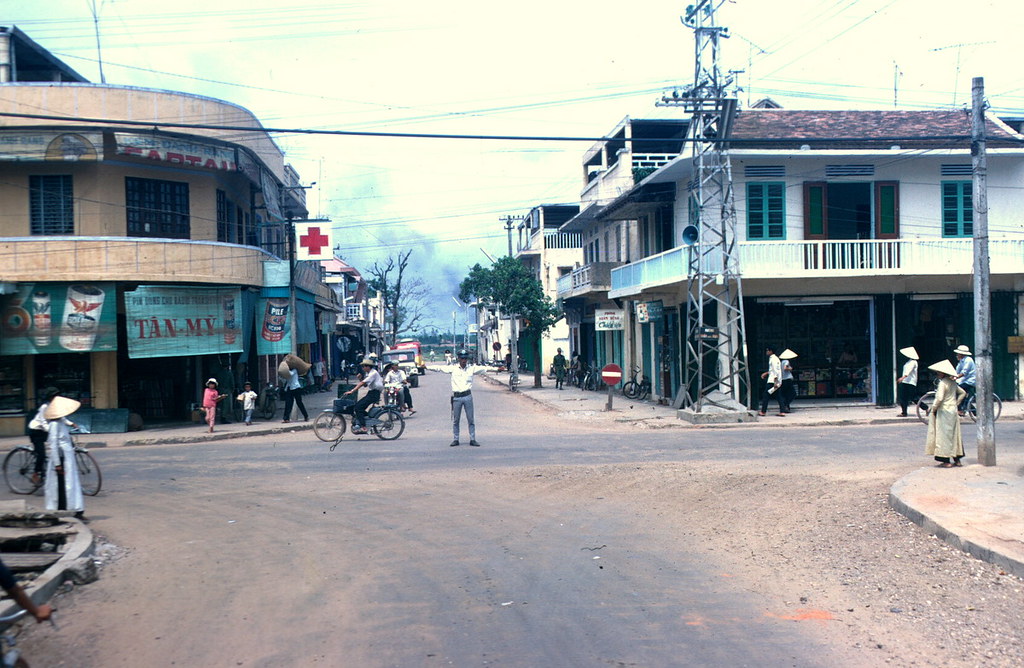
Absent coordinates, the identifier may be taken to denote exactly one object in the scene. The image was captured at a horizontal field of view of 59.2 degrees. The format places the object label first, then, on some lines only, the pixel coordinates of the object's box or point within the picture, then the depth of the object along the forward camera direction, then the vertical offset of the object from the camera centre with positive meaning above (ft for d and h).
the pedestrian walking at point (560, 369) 139.54 -6.10
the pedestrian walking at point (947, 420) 42.19 -4.66
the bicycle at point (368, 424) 62.54 -6.23
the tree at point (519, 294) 148.77 +6.10
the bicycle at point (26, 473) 42.32 -6.35
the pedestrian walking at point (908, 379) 71.00 -4.66
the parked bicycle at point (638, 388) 107.40 -7.27
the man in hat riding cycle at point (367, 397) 63.41 -4.47
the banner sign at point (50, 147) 73.20 +15.89
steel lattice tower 72.54 +6.67
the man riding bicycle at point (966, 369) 60.23 -3.27
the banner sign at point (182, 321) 77.15 +1.47
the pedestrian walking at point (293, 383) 82.89 -4.48
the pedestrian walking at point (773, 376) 77.30 -4.39
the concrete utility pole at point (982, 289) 43.06 +1.51
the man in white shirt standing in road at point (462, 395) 57.47 -4.08
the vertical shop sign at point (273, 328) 88.58 +0.80
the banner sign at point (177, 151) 75.20 +16.01
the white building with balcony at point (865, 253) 81.66 +6.34
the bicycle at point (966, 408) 67.36 -6.77
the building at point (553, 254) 208.13 +17.87
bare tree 261.65 +12.46
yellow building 74.84 +7.91
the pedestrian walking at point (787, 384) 78.02 -5.17
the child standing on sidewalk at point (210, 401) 74.69 -5.29
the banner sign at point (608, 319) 97.60 +1.04
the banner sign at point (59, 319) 74.84 +1.86
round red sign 86.02 -4.36
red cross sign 88.69 +9.28
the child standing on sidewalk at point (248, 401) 80.64 -5.82
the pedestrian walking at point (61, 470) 35.24 -5.08
